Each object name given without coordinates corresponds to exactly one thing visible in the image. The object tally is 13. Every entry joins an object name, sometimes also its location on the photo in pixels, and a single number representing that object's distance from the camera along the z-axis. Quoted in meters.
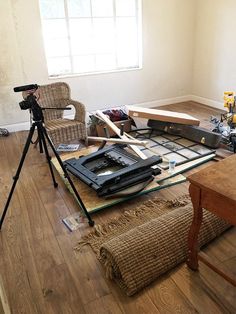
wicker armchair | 3.05
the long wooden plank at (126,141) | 2.93
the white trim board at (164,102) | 4.86
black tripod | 1.85
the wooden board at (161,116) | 3.36
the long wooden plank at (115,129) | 2.90
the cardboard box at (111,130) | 3.49
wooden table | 1.29
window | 3.88
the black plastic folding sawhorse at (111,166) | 2.24
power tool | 3.03
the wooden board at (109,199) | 2.20
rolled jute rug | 1.53
